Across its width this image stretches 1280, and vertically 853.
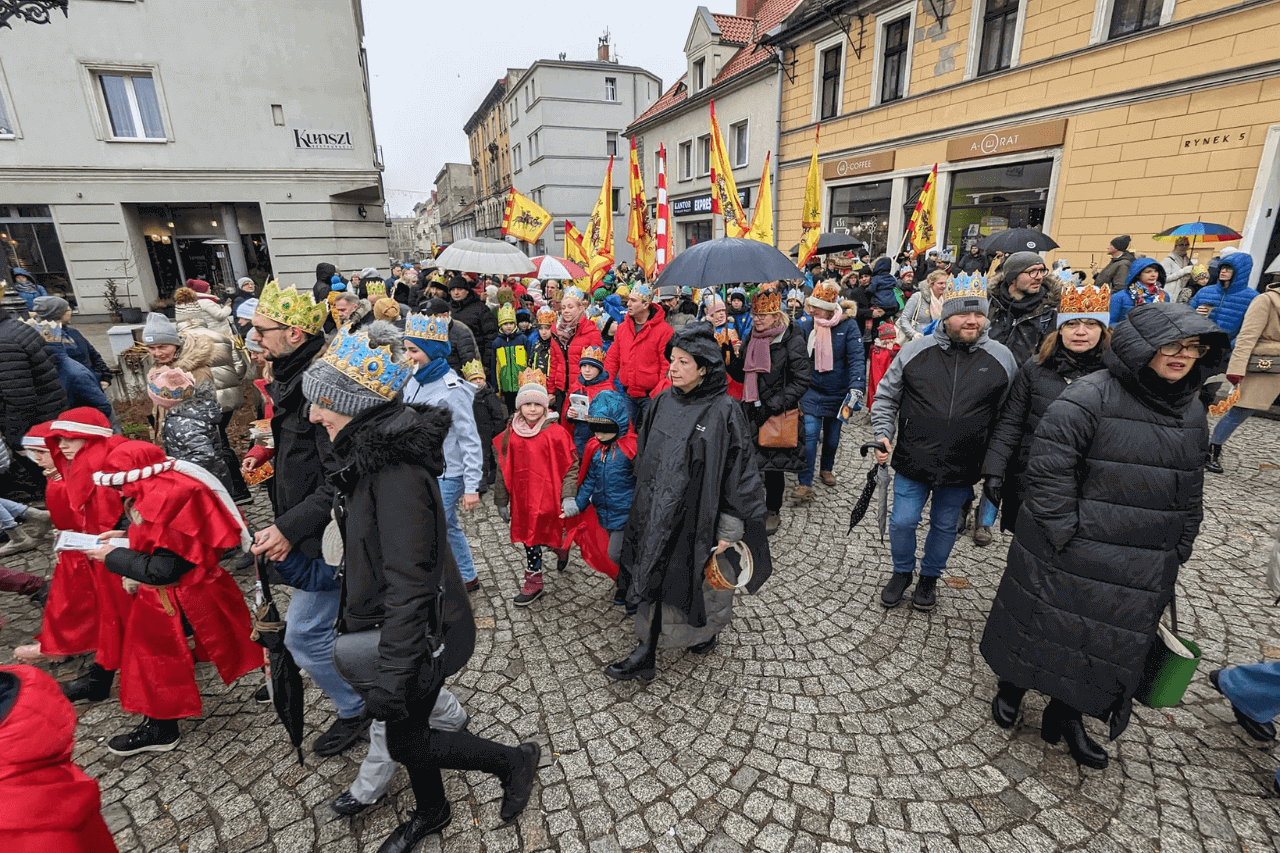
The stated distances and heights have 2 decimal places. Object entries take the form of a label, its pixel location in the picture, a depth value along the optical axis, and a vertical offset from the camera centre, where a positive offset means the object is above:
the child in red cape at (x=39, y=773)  1.35 -1.17
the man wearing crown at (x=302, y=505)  2.32 -0.92
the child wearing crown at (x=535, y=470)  3.96 -1.33
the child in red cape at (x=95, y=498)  2.79 -1.01
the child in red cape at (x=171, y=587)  2.45 -1.41
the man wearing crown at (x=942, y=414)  3.41 -0.89
